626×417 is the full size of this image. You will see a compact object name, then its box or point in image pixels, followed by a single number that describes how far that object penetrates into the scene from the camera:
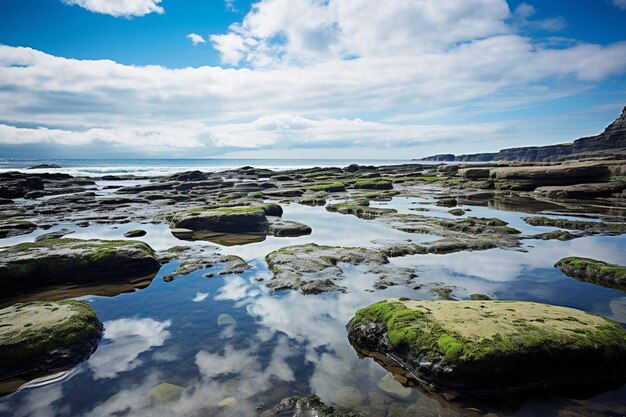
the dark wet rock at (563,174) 43.91
